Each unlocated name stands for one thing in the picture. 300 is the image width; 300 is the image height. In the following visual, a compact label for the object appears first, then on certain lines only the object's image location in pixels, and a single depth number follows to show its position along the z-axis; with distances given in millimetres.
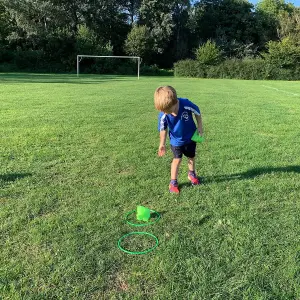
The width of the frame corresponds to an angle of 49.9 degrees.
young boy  3964
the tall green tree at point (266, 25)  54969
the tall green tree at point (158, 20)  49000
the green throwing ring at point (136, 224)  3316
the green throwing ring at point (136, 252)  2850
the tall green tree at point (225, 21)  55925
